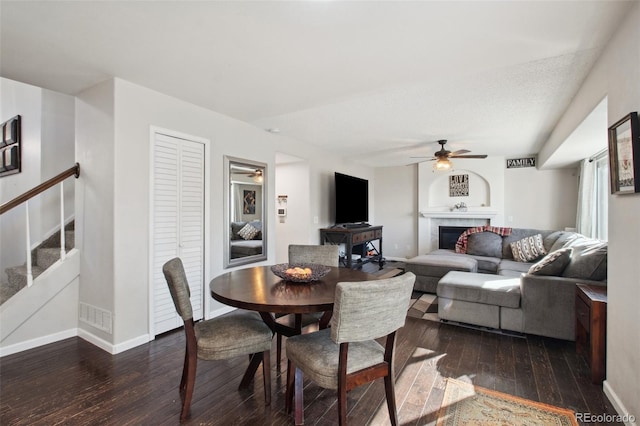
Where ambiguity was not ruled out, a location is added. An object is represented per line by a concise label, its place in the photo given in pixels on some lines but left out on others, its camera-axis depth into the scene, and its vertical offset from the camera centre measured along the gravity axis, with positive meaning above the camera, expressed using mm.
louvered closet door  2945 -49
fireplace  6602 -512
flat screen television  5629 +273
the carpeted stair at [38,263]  2957 -540
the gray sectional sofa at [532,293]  2733 -823
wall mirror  3652 +7
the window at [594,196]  4354 +250
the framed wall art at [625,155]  1608 +338
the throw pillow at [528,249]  4887 -612
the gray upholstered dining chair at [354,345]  1444 -772
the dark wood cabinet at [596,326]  2104 -824
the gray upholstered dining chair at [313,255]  2938 -423
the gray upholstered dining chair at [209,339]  1785 -792
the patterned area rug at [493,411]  1765 -1239
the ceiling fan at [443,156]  4740 +917
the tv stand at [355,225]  5812 -256
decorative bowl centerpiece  2057 -441
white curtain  4594 +267
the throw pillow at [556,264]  2908 -506
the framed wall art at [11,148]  3752 +835
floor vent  2705 -984
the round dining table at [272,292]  1618 -492
